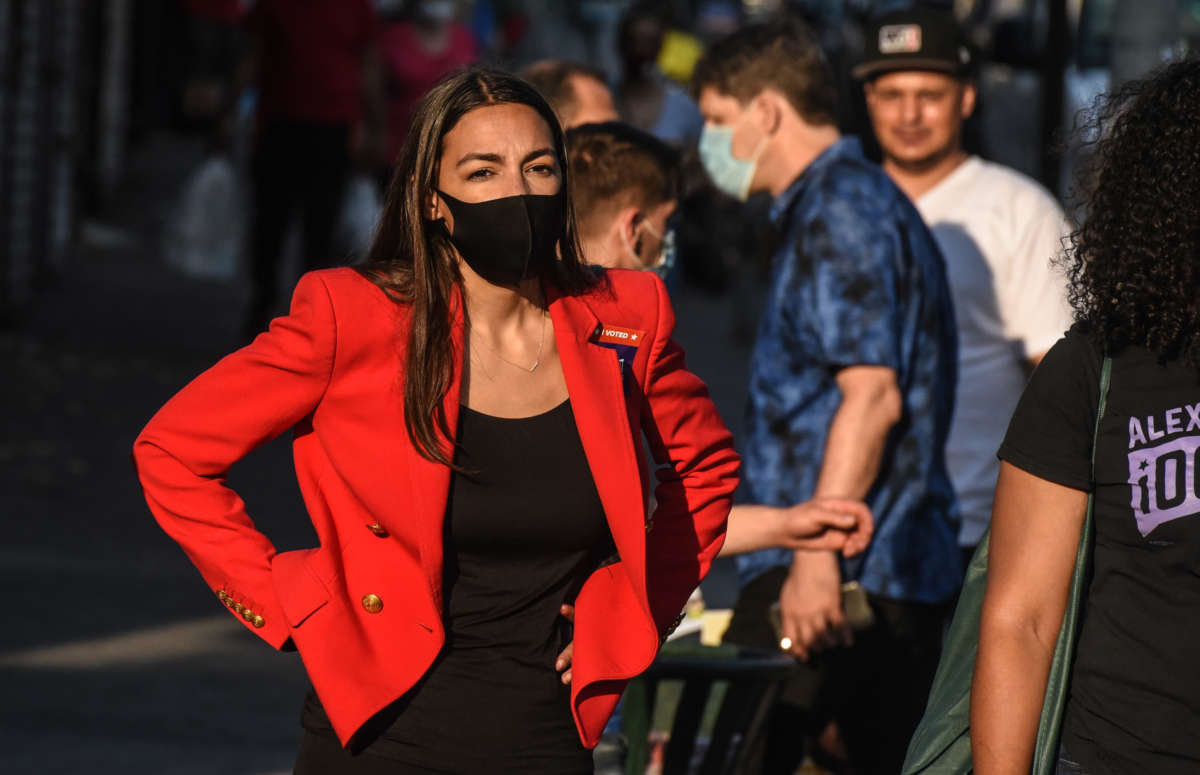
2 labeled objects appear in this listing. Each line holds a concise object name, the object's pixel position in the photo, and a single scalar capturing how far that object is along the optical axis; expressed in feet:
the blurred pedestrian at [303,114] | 83.25
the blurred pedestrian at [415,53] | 92.94
